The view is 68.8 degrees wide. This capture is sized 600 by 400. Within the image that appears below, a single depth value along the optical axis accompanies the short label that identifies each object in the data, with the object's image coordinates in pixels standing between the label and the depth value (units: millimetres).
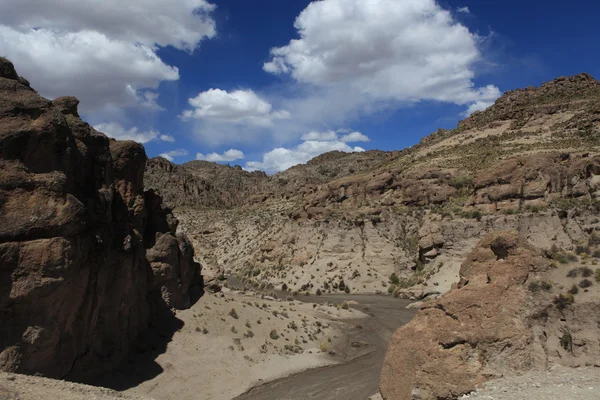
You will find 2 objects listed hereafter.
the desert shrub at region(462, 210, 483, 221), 43969
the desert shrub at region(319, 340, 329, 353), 25550
